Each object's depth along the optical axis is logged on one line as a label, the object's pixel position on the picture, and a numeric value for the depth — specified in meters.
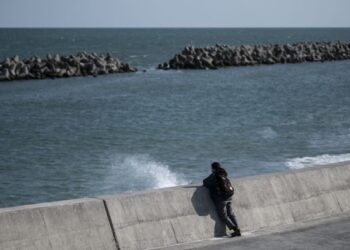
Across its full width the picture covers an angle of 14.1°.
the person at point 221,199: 17.44
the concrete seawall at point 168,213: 15.12
